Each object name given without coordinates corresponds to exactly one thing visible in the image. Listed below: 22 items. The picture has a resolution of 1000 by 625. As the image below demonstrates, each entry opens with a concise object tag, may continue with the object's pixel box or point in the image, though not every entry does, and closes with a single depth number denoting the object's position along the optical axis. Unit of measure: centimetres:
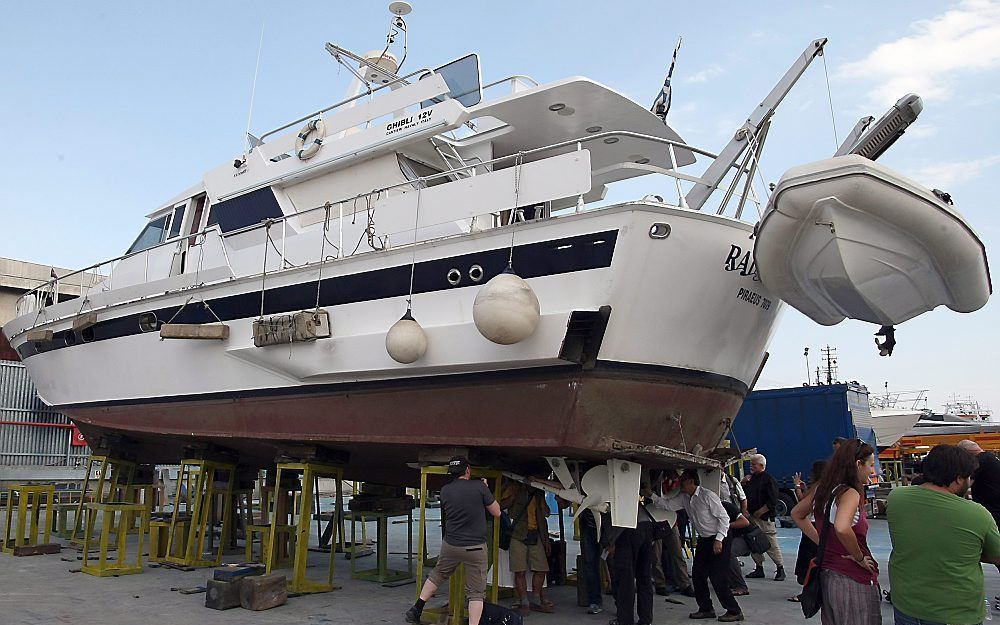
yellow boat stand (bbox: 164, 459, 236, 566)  837
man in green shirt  293
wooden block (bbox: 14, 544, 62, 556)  907
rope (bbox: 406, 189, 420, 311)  645
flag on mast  764
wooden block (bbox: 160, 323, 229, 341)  759
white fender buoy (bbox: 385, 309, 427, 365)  604
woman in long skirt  332
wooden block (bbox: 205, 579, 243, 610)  636
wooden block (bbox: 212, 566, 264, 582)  658
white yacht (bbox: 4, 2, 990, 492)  573
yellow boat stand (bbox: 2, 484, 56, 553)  913
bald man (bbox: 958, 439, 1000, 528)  534
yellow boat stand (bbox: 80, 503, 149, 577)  777
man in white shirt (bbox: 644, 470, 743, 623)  595
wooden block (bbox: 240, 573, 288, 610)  632
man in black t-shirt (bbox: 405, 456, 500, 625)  533
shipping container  1411
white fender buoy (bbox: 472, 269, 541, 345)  539
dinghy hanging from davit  482
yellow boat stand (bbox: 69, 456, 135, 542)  949
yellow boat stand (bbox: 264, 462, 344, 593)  697
